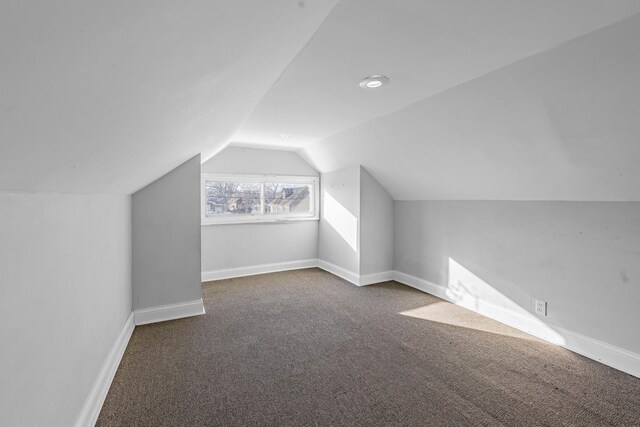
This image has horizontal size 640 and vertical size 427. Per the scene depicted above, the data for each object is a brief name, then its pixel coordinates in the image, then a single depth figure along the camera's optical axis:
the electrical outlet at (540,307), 2.64
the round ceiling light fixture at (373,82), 2.01
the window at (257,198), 4.43
